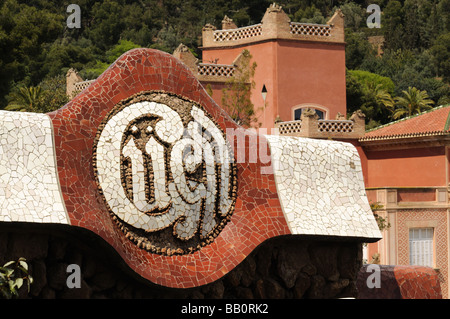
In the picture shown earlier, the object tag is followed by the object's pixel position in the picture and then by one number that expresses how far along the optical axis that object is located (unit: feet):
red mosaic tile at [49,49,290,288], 37.68
